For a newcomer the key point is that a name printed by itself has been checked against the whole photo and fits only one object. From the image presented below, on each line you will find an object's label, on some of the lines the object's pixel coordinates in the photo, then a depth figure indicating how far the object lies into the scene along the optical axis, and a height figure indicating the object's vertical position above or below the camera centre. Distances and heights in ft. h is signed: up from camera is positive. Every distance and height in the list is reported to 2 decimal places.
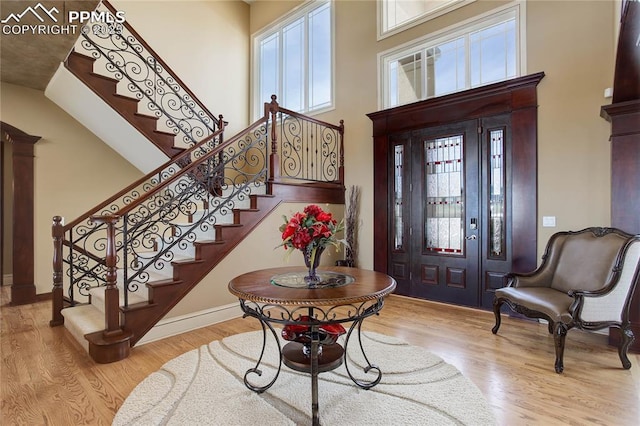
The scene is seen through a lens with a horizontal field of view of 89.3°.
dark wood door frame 11.87 +3.61
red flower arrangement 6.86 -0.45
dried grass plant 16.76 -0.65
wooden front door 12.81 -0.04
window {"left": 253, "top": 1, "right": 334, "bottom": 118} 19.15 +9.67
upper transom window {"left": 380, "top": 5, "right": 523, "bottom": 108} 12.87 +6.61
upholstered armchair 8.30 -2.23
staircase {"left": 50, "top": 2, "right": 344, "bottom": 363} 9.48 +0.29
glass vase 7.04 -1.10
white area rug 6.14 -3.93
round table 5.86 -1.55
